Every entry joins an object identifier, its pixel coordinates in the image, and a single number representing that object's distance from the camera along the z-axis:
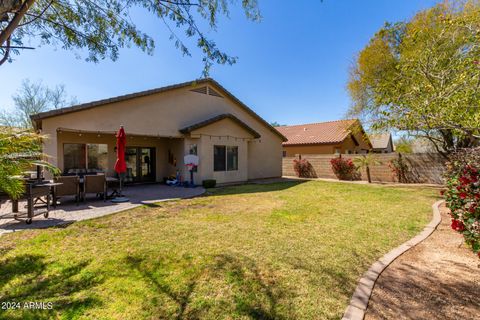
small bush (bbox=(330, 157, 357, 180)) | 17.58
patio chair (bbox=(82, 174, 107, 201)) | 8.55
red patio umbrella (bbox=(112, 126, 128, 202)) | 9.03
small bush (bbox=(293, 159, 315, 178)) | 20.05
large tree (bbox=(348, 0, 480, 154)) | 4.49
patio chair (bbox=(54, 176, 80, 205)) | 7.88
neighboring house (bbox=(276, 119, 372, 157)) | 23.75
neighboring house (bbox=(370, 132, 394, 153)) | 36.31
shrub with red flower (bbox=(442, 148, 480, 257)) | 3.46
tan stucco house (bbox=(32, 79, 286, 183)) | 11.19
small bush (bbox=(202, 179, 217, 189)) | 13.14
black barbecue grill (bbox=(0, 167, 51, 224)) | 5.96
